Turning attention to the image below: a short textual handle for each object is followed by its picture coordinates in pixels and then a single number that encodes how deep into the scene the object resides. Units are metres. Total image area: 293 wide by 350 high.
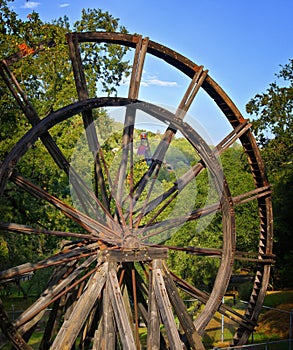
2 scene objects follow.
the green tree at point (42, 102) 12.51
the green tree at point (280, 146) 17.76
